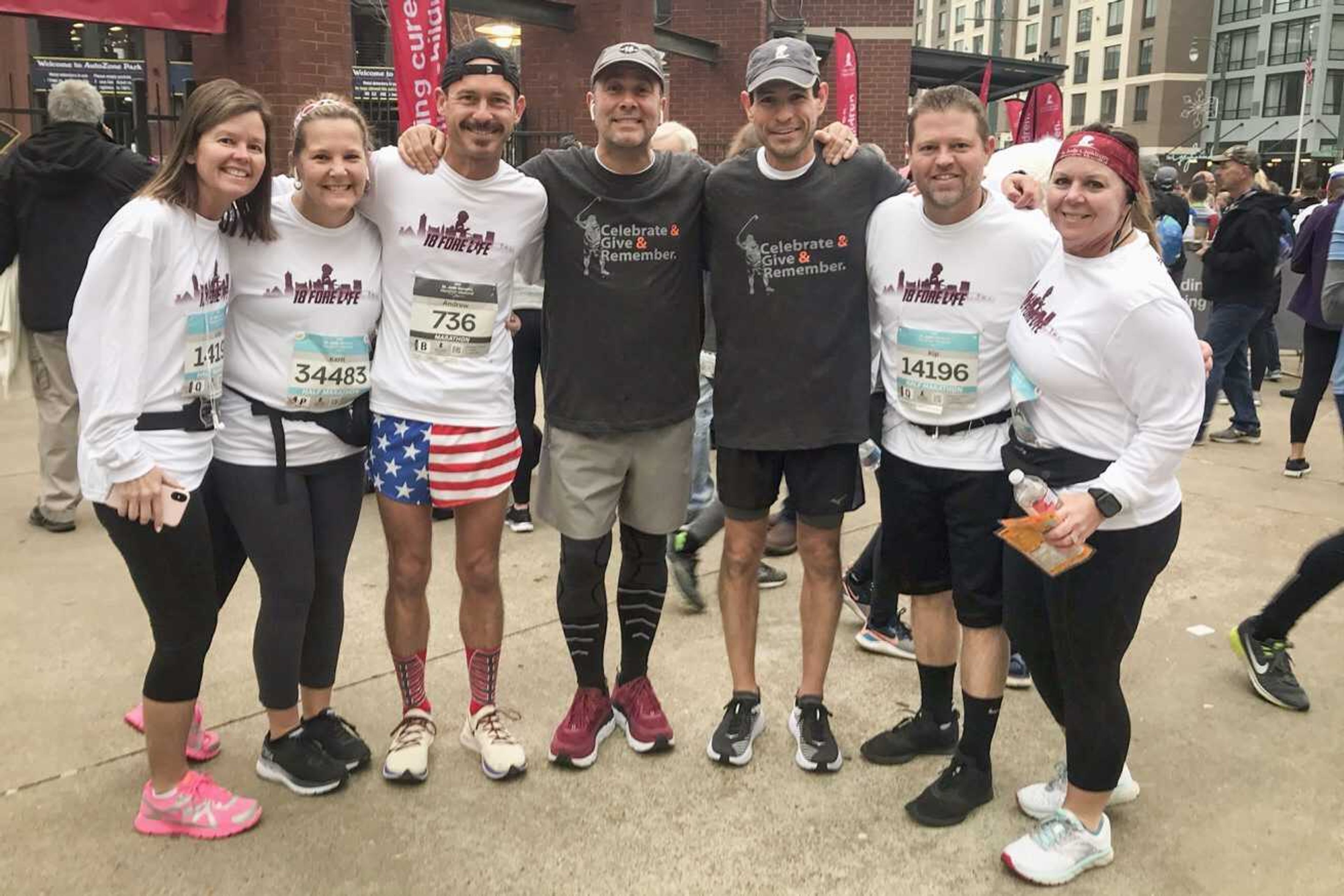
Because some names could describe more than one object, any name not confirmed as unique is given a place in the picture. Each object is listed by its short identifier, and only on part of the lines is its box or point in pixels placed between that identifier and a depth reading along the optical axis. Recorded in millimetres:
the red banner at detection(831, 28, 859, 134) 13586
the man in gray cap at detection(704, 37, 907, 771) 3000
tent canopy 19359
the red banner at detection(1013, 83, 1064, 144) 16469
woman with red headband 2305
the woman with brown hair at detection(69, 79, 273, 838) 2369
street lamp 54375
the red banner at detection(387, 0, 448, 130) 7328
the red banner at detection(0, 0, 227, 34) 7629
